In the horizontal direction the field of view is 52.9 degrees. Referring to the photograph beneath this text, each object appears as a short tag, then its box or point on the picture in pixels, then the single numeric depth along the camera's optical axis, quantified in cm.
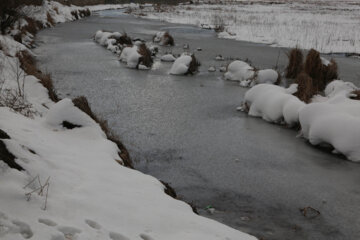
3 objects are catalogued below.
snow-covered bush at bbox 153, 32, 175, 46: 1764
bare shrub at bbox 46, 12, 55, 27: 2351
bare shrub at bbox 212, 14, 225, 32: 2311
